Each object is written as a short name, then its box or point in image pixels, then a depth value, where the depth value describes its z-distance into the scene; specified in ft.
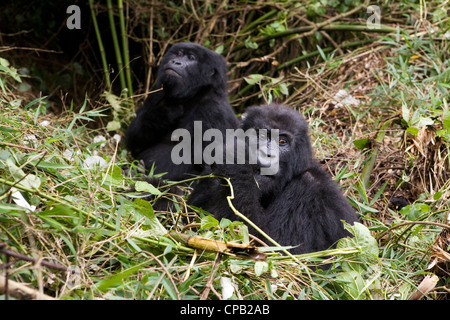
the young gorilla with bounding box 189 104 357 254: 11.97
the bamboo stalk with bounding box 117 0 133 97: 23.22
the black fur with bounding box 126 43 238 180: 19.08
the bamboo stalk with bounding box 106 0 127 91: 23.25
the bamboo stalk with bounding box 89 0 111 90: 23.00
